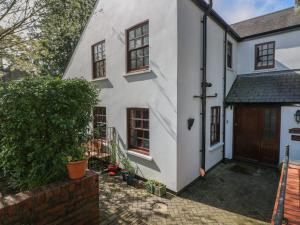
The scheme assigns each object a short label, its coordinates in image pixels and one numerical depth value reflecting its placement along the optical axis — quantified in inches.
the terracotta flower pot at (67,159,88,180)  146.3
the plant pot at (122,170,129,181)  269.3
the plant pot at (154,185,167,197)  230.8
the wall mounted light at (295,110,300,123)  297.8
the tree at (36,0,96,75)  298.2
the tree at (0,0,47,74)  274.9
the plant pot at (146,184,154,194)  238.5
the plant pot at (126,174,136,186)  261.4
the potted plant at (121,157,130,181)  272.9
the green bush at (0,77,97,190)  140.4
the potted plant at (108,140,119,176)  310.5
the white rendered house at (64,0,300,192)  237.9
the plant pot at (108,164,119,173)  302.7
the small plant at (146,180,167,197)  231.5
